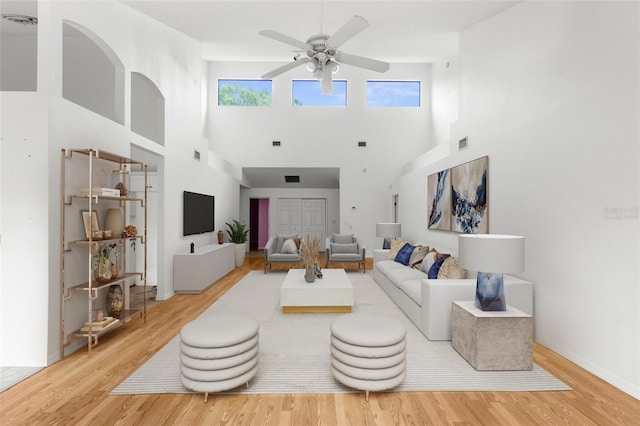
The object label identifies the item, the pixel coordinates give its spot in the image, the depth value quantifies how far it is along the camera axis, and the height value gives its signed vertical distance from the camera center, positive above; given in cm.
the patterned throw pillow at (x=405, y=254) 570 -74
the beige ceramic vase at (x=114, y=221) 355 -9
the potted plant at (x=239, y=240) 822 -70
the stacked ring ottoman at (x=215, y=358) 228 -106
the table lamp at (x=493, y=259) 265 -38
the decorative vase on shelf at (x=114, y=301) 356 -99
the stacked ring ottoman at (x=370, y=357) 230 -106
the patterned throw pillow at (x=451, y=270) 382 -69
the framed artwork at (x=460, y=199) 455 +25
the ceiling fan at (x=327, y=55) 321 +182
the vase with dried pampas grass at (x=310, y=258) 457 -65
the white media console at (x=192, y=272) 539 -101
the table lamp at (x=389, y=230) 716 -37
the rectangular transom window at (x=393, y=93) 949 +361
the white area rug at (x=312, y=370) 248 -135
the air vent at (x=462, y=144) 511 +114
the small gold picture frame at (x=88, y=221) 321 -9
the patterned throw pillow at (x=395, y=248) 628 -68
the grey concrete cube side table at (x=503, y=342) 272 -110
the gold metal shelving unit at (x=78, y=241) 303 -29
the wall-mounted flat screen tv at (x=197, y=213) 587 +0
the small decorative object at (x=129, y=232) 373 -23
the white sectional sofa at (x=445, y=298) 333 -89
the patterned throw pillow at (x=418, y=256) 523 -72
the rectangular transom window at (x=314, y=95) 948 +355
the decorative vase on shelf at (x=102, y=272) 339 -63
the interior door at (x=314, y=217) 1164 -14
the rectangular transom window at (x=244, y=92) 934 +357
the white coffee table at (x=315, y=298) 429 -114
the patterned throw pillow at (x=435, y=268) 409 -71
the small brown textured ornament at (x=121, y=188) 366 +28
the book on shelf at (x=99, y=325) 322 -116
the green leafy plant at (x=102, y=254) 339 -45
